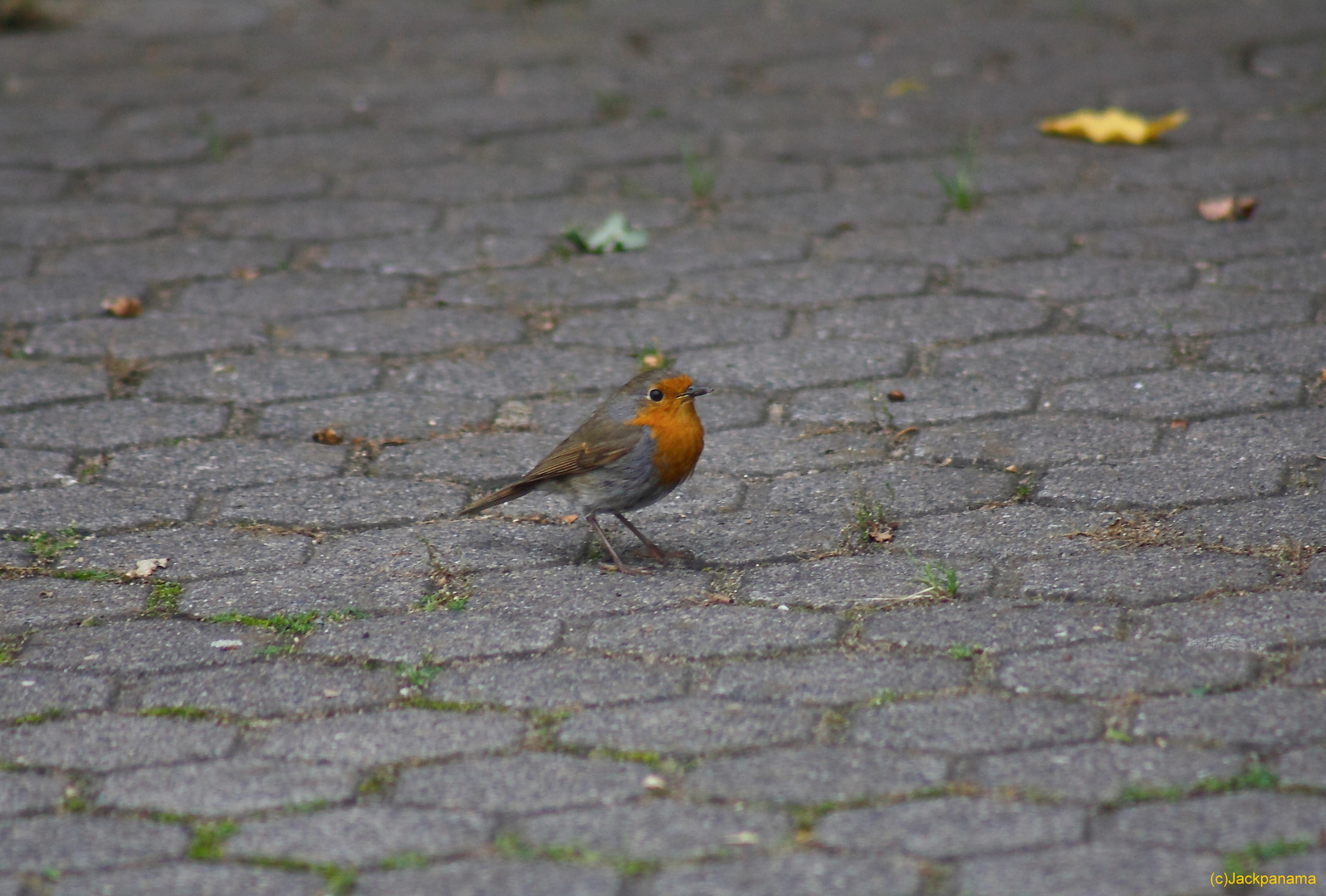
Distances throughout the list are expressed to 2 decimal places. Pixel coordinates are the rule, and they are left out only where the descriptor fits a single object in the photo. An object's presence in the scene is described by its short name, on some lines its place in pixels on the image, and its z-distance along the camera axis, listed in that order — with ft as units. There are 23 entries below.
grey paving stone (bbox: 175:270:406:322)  38.93
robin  27.91
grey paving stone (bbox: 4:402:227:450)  32.50
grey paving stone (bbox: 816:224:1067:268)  40.22
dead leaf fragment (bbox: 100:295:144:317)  38.40
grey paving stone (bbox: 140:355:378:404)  34.73
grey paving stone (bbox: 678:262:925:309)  38.68
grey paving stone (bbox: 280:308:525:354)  36.99
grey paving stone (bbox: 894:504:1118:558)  26.84
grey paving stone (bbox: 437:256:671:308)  39.40
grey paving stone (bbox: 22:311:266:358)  36.81
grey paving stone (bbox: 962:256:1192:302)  37.78
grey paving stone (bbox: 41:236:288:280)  40.98
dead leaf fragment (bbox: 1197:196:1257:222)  41.11
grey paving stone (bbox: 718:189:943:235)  42.88
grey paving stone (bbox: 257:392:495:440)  33.04
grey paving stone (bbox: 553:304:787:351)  36.96
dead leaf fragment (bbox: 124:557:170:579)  27.17
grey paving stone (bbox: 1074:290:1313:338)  35.35
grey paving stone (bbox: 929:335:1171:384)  33.99
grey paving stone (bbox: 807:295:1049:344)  36.45
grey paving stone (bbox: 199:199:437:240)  43.50
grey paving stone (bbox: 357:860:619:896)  18.16
